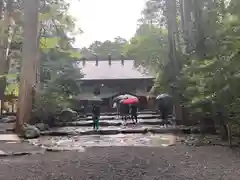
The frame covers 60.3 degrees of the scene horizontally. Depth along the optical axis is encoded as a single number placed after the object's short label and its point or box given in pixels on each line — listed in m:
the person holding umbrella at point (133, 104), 13.60
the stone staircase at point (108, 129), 10.19
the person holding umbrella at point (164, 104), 12.57
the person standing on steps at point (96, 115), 10.94
